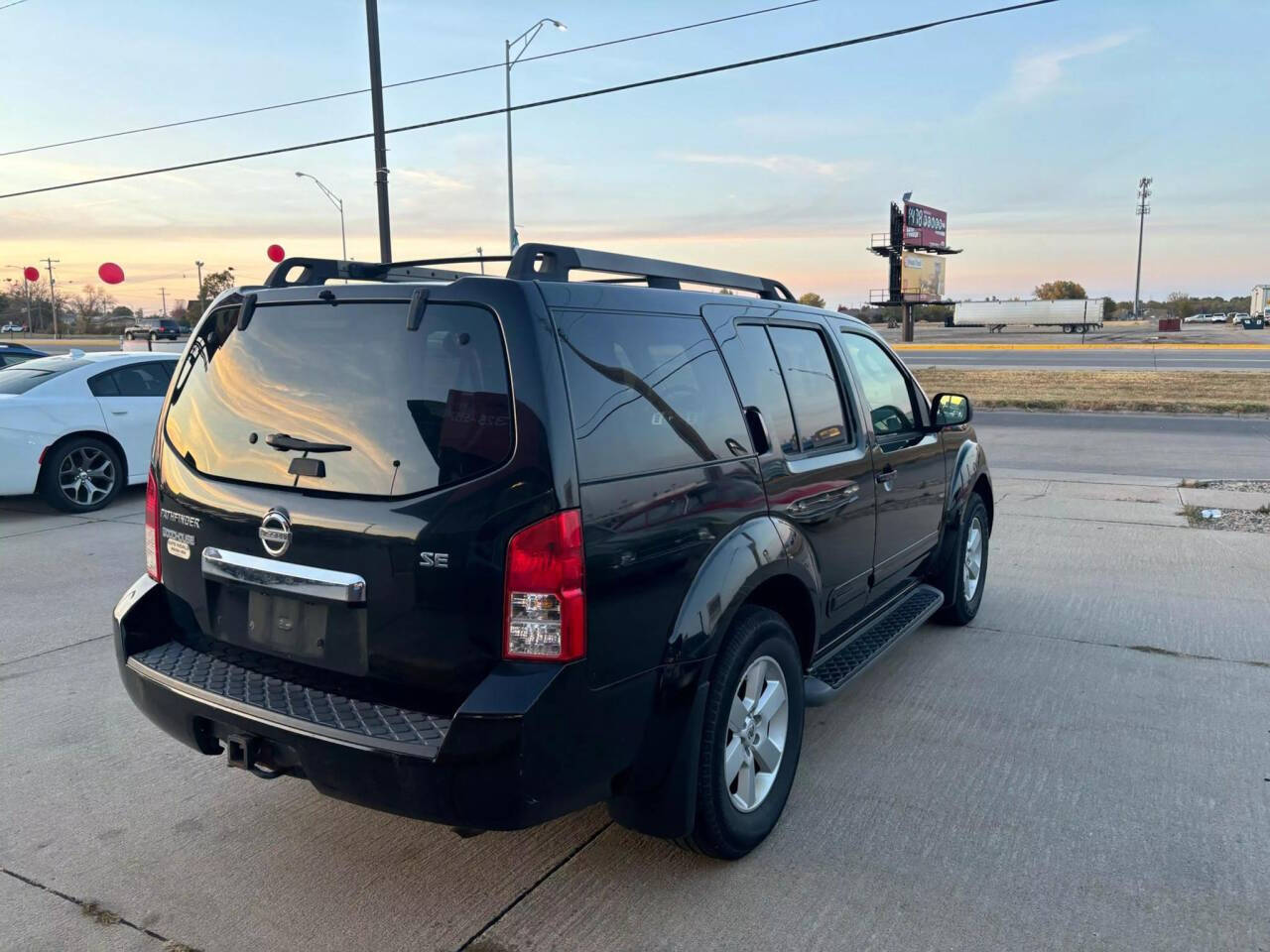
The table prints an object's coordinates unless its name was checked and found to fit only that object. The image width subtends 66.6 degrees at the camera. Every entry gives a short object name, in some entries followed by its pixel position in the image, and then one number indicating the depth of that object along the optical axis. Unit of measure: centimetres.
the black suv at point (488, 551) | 253
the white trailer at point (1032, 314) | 7594
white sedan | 861
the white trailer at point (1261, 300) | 8931
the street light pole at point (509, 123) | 1931
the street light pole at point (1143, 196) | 10306
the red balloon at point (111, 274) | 2469
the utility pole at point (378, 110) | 1475
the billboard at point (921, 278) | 6725
